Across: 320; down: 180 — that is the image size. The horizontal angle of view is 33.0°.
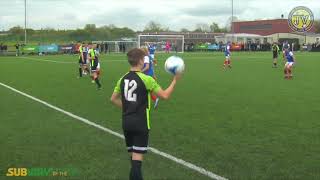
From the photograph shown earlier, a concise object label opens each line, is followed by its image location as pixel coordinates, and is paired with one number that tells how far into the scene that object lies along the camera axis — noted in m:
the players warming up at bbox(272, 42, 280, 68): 37.49
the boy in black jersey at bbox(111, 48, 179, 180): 6.10
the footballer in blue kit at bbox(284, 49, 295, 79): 25.80
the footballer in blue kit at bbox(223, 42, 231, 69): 36.82
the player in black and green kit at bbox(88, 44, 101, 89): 21.96
